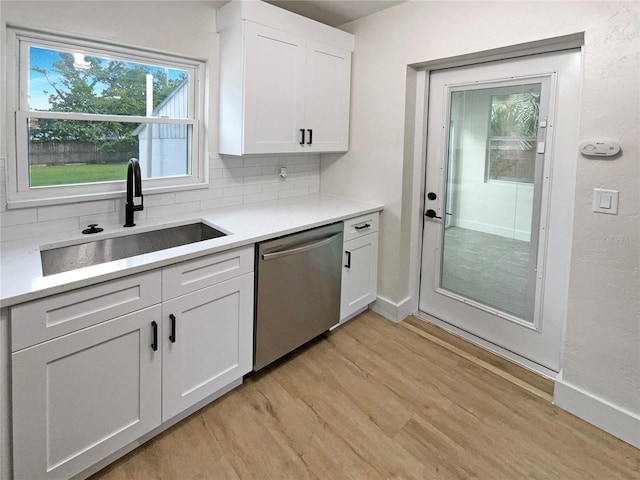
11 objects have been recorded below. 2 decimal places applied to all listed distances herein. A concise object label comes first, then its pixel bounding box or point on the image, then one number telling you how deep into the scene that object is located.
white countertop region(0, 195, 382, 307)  1.37
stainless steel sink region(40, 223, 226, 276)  1.89
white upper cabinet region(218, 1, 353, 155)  2.38
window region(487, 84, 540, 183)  2.29
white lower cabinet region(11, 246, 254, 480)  1.37
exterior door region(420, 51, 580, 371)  2.22
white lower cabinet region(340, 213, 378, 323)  2.74
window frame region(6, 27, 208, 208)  1.85
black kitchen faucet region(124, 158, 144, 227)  2.08
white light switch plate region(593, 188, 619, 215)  1.82
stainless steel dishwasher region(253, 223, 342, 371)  2.16
